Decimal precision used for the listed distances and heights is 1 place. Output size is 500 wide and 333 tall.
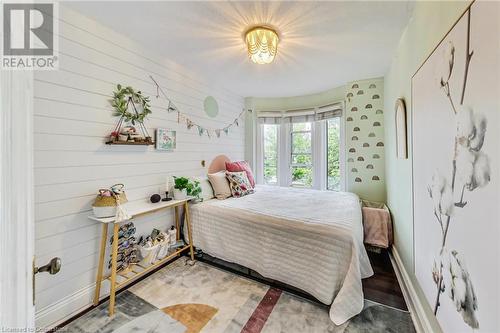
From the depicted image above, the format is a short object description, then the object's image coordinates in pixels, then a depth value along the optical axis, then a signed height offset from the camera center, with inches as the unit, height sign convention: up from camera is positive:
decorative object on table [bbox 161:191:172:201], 90.8 -14.1
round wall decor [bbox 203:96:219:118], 123.6 +38.0
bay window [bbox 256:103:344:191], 146.5 +14.5
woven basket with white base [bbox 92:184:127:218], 65.3 -11.5
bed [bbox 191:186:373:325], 61.8 -27.1
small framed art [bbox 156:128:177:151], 92.4 +13.0
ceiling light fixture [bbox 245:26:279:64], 72.1 +45.3
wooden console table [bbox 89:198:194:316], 64.7 -31.3
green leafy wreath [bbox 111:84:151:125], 76.2 +25.7
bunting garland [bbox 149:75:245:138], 95.1 +25.3
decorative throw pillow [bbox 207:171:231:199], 110.6 -10.7
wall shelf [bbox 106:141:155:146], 73.3 +9.2
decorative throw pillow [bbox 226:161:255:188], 128.3 -0.9
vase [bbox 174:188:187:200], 91.7 -12.3
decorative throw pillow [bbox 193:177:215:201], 106.5 -12.1
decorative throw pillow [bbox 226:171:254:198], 114.3 -10.5
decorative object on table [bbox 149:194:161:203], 84.7 -13.1
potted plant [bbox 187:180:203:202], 95.7 -10.9
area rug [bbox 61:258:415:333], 58.7 -46.2
